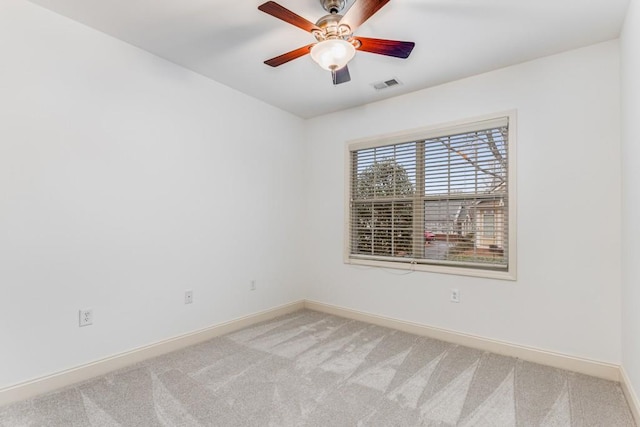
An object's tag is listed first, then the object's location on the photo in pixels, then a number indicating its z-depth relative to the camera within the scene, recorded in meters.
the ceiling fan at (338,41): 1.91
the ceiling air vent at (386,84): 3.19
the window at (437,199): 2.96
